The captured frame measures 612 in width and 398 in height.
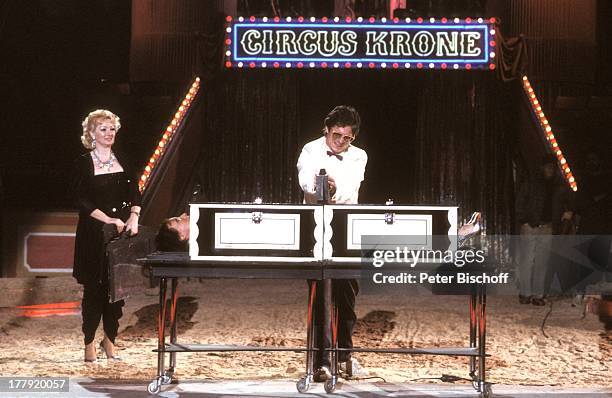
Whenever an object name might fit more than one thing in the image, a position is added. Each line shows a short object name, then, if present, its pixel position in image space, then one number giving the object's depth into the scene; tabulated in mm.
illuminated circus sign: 28250
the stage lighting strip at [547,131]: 26469
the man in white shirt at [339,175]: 13516
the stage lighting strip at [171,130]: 27625
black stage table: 12117
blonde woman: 14969
